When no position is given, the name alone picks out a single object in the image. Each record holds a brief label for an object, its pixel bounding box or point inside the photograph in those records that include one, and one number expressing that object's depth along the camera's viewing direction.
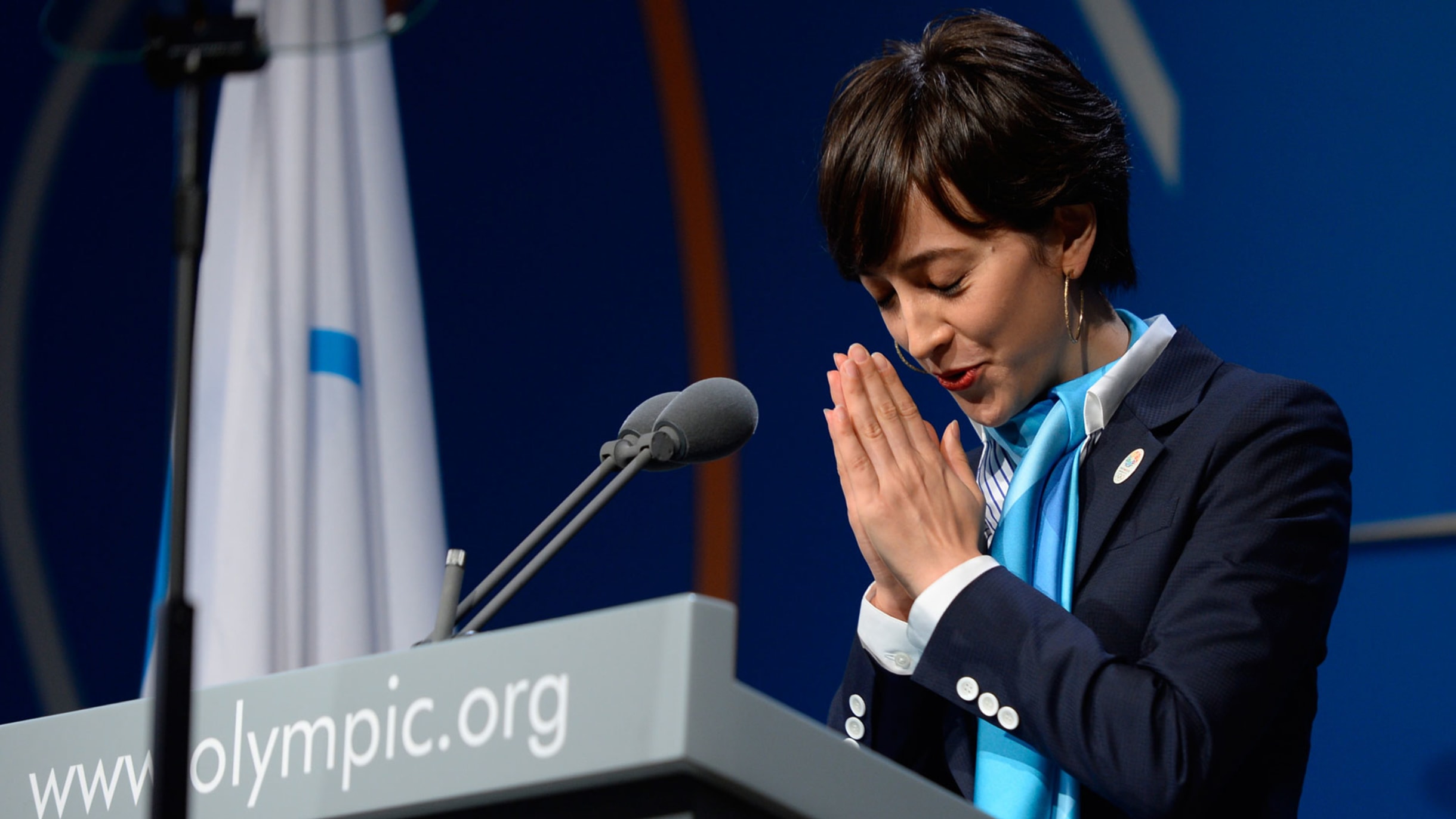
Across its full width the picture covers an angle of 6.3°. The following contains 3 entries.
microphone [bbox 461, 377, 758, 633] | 9.22
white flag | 9.96
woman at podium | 9.14
